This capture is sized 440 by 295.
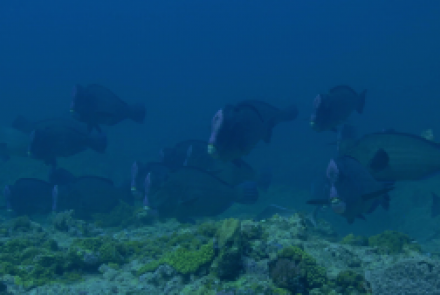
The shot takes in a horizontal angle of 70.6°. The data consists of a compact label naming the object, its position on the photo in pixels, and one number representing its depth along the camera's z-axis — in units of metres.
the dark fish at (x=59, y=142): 7.79
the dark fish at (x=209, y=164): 7.25
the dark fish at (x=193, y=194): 5.06
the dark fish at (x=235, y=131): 4.02
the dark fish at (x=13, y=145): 12.24
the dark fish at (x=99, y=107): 7.36
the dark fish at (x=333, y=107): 5.24
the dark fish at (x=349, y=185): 3.38
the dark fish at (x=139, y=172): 5.84
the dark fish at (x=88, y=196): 7.04
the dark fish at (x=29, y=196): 7.31
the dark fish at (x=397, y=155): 3.93
